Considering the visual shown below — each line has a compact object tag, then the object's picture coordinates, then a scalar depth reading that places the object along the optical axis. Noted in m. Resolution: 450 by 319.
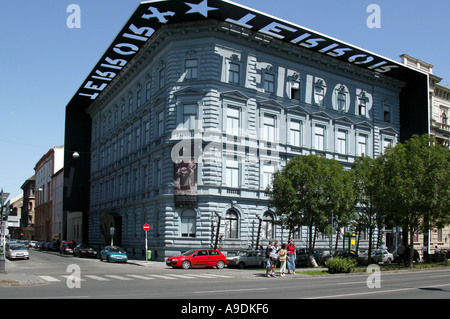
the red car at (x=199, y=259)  32.22
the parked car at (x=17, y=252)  43.75
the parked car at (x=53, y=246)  68.15
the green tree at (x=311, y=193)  32.75
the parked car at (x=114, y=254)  39.81
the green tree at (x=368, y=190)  33.28
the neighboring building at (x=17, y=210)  162.25
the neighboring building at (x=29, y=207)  145.50
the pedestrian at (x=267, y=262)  25.36
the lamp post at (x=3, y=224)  24.50
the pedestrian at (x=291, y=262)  26.91
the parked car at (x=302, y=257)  36.56
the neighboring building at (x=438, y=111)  58.06
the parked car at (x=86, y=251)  49.75
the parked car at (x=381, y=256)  42.56
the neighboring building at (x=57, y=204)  94.62
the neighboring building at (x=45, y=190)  105.25
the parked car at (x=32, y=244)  87.46
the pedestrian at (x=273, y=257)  26.15
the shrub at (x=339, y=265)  26.75
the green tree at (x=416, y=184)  30.94
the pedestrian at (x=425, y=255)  39.97
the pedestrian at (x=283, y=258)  25.92
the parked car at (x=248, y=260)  33.50
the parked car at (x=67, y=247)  56.69
